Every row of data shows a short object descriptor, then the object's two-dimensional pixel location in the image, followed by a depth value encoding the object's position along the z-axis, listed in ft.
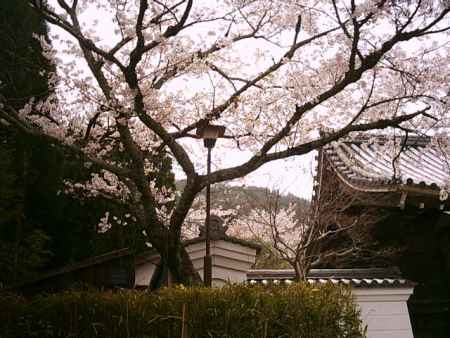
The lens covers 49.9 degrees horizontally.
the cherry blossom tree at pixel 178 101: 18.86
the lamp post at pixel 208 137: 22.47
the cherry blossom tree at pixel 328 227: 29.00
